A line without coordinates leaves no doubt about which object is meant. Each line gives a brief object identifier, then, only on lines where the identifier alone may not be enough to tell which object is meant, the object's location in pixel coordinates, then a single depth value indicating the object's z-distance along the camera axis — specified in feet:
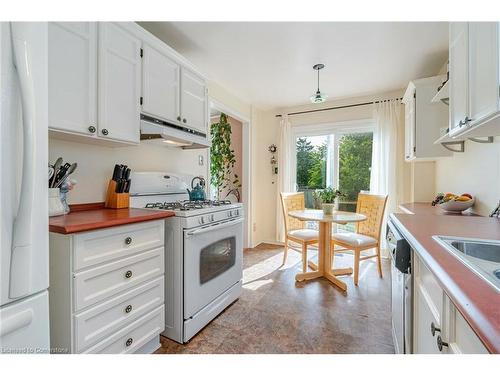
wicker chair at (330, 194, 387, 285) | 8.45
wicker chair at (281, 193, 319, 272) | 9.21
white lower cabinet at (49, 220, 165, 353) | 3.61
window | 11.98
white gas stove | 5.35
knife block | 5.85
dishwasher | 3.84
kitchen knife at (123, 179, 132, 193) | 6.07
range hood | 5.95
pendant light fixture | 8.43
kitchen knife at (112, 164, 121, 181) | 5.99
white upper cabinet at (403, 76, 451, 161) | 7.91
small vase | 8.91
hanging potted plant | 13.03
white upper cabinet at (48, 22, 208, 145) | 4.30
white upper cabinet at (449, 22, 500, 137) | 3.35
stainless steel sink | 3.14
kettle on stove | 7.93
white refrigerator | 2.16
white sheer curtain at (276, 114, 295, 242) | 13.15
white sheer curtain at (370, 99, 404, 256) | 10.80
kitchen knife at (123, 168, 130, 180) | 6.12
